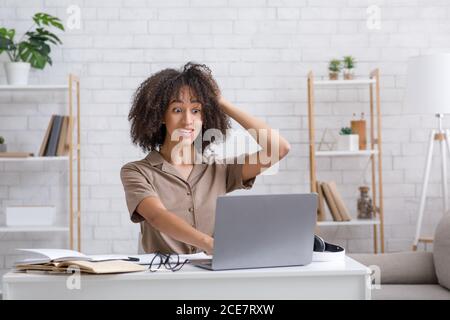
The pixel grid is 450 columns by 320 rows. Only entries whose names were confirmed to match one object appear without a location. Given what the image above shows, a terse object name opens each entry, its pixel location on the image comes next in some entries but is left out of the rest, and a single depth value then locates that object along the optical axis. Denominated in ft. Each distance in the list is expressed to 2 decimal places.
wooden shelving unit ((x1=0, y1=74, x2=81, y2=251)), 12.95
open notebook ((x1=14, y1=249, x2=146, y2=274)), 5.42
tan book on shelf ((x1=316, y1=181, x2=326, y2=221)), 13.46
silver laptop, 5.47
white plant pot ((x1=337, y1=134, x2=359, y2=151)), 13.48
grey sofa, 9.95
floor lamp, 12.67
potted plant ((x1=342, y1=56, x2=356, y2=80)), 13.57
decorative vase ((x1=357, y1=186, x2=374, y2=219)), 13.75
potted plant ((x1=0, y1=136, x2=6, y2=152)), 13.47
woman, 7.65
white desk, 5.47
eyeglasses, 5.78
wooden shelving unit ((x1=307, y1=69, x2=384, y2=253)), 13.32
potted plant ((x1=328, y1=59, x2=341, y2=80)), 13.62
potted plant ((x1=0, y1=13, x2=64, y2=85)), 13.20
